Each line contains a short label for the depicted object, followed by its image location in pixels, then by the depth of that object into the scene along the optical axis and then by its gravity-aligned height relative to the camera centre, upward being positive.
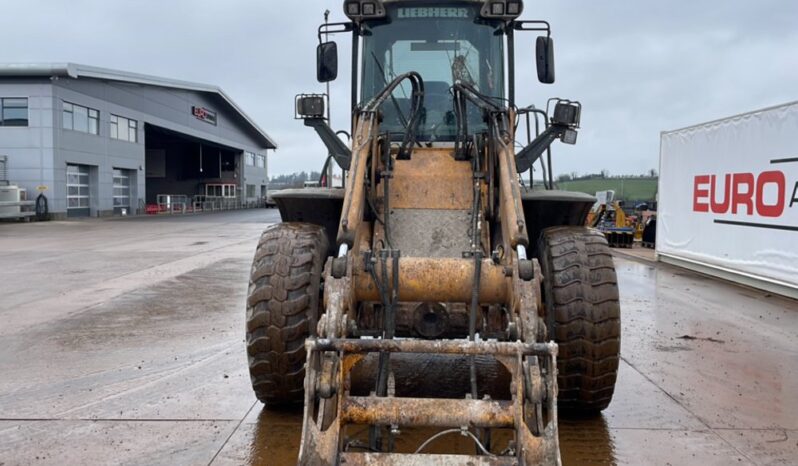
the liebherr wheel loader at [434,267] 3.05 -0.43
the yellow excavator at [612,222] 18.02 -0.67
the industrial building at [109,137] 30.14 +3.79
